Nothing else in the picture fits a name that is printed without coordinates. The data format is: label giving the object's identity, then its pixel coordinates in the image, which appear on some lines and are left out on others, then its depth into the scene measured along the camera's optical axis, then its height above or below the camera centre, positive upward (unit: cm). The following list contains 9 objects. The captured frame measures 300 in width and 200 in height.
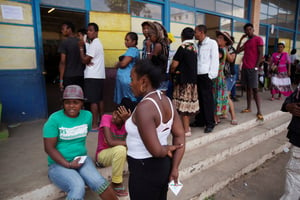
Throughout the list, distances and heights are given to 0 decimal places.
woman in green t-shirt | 194 -75
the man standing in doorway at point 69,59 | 348 +10
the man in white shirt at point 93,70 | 347 -6
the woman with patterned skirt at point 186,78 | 324 -18
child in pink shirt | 214 -77
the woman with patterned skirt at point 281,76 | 664 -31
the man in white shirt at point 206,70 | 347 -7
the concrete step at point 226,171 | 260 -137
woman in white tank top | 131 -43
